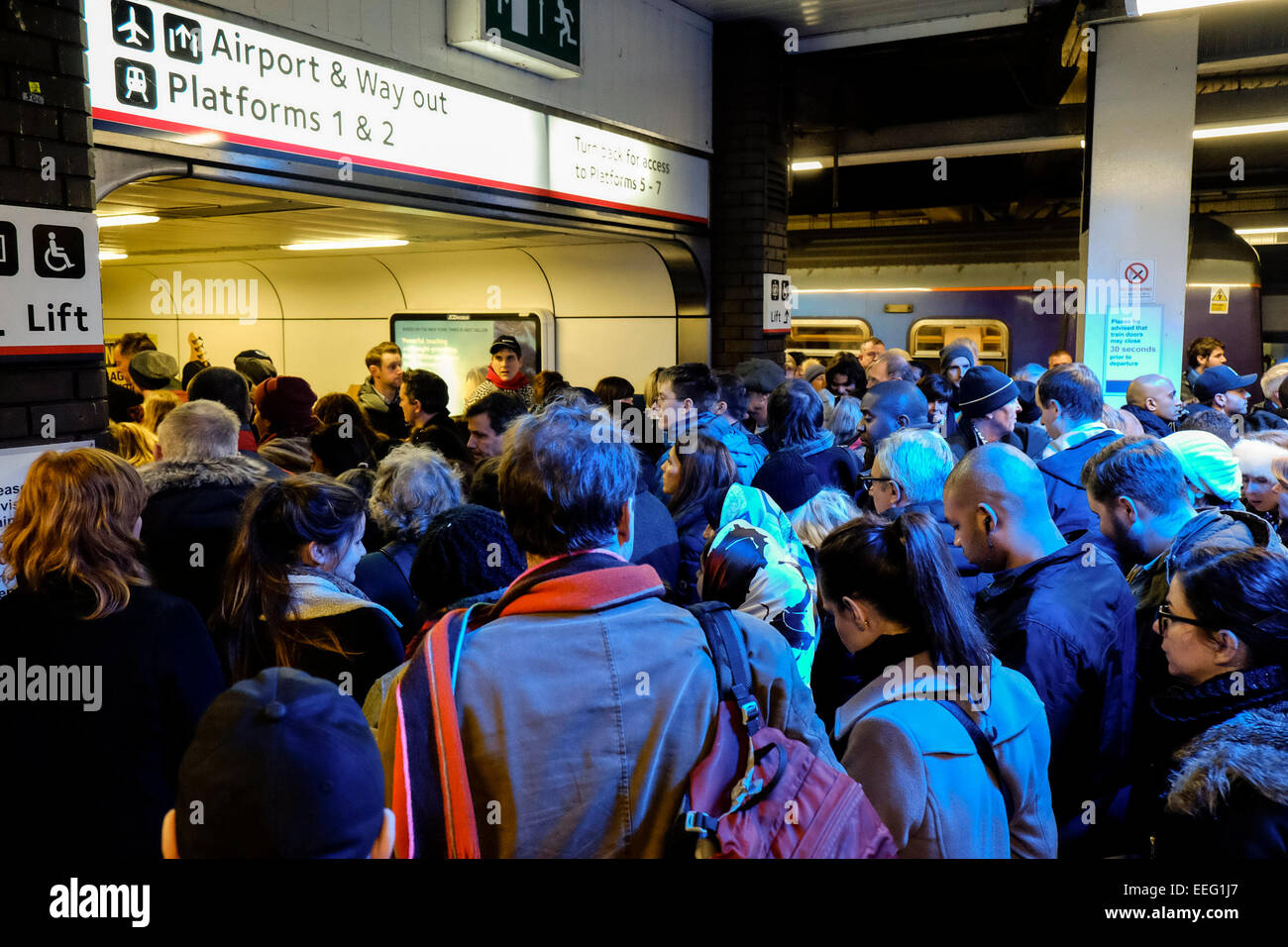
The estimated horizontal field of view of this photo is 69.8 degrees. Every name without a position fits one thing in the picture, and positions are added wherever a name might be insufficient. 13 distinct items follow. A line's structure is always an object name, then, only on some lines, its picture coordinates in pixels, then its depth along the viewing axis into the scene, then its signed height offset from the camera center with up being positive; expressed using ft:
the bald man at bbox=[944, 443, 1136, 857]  7.39 -2.07
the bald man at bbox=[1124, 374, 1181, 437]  17.62 -0.64
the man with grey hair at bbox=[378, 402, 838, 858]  4.60 -1.68
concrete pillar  22.07 +4.22
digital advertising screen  27.89 +0.99
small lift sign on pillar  26.23 +1.92
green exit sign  16.87 +6.54
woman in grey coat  5.23 -2.06
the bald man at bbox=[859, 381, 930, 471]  16.40 -0.75
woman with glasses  4.54 -2.02
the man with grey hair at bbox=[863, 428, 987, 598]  10.69 -1.21
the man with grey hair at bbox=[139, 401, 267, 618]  9.86 -1.57
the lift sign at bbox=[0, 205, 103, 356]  9.80 +1.00
